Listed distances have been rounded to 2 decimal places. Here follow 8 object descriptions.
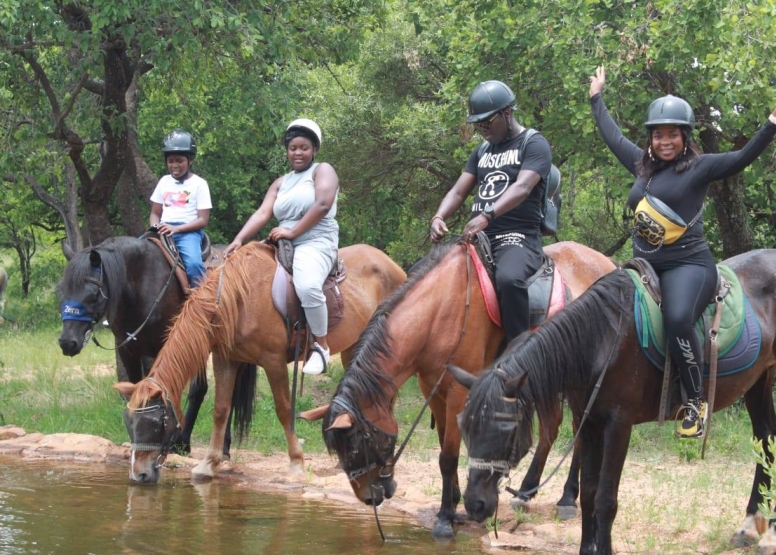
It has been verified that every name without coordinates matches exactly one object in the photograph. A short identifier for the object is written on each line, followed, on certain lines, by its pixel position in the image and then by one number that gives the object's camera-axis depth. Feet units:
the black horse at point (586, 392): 16.79
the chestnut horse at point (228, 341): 24.40
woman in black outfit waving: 17.65
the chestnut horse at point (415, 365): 19.67
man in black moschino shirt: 21.29
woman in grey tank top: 27.07
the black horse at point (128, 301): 27.55
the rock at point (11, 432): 32.32
